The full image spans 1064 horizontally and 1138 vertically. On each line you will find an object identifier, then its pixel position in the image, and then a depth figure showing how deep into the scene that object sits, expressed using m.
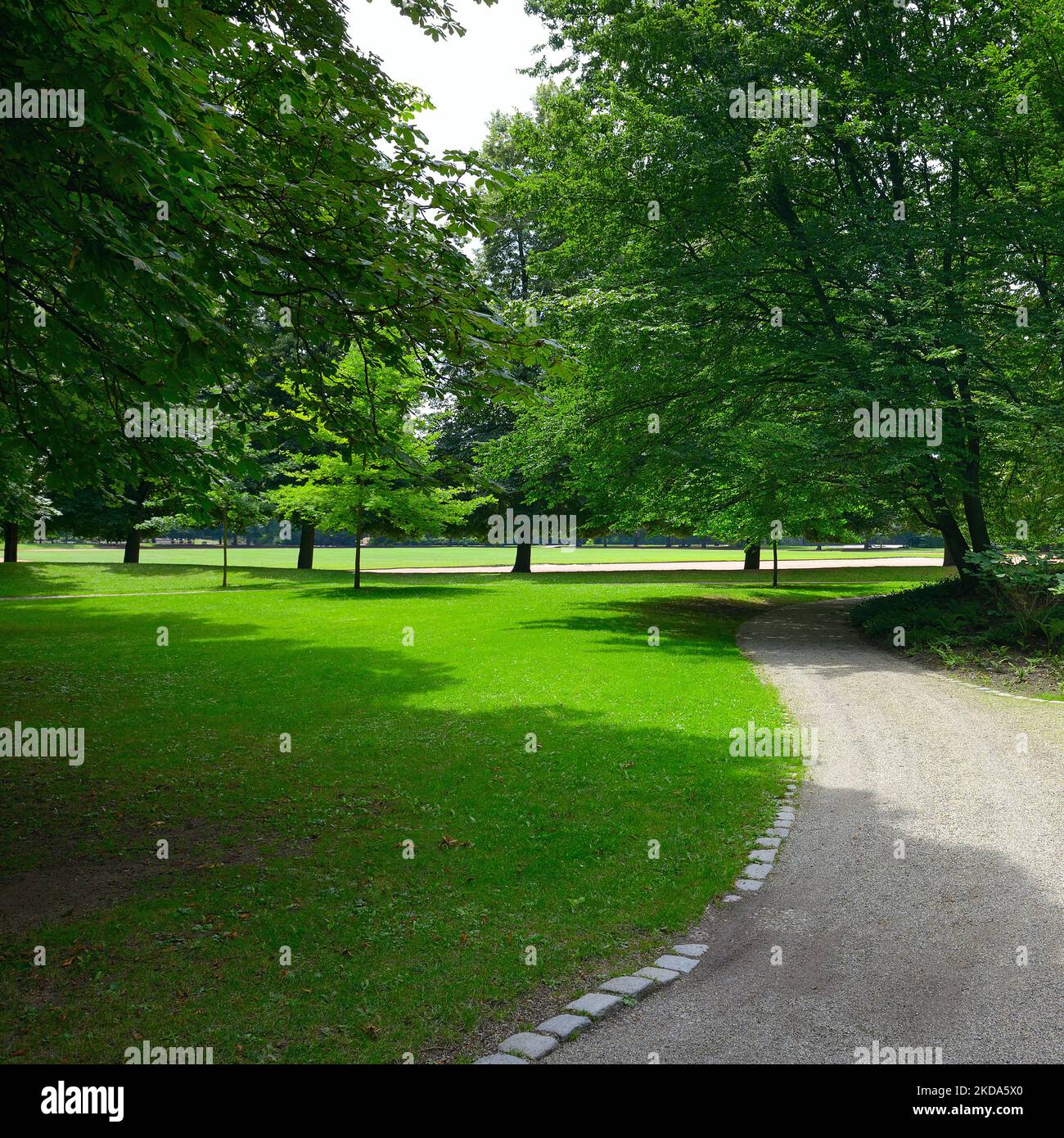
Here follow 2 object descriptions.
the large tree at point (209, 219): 5.08
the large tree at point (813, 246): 17.98
